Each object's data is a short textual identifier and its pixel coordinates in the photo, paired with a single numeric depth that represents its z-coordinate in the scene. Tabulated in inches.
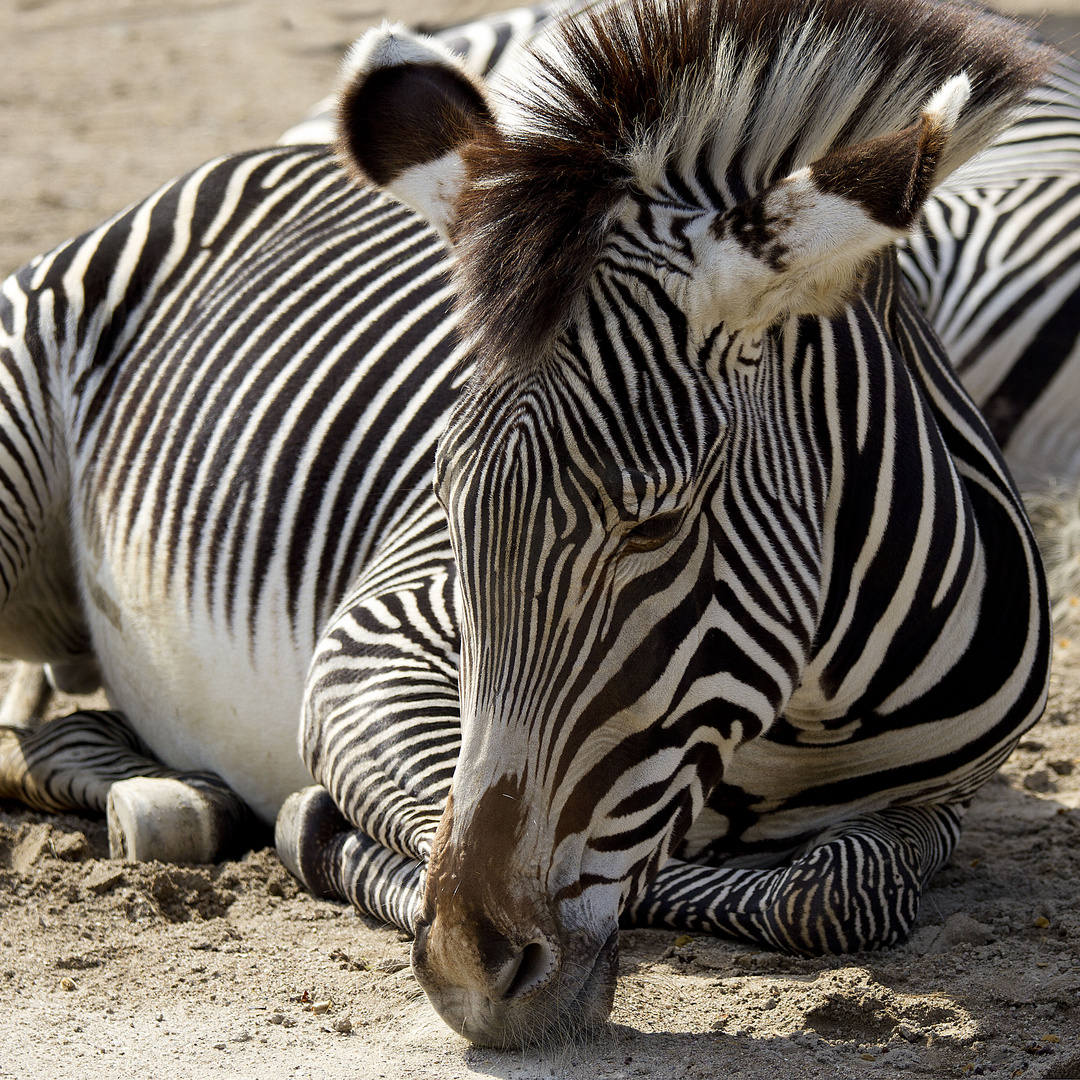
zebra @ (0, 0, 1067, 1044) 188.4
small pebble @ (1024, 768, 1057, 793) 357.7
